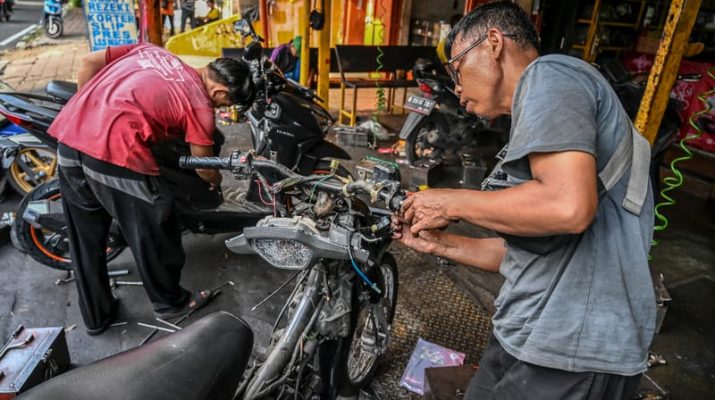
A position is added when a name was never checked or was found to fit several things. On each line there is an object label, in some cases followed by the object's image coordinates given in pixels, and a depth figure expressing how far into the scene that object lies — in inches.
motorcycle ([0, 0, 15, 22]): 660.1
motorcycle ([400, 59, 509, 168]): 221.1
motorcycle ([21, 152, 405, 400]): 48.4
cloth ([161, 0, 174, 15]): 497.2
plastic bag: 102.9
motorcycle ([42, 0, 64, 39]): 529.3
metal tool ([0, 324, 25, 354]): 91.4
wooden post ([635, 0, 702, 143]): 120.1
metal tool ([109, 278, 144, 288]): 134.0
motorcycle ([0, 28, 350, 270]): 129.0
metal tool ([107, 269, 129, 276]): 137.6
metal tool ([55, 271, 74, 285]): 134.7
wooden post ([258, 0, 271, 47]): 328.2
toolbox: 83.4
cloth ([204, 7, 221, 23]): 511.0
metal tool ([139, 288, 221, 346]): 115.9
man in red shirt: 97.4
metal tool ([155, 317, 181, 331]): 120.1
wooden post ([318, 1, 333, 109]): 244.1
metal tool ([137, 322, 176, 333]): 118.7
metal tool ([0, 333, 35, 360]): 89.3
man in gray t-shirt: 42.6
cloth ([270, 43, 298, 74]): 215.2
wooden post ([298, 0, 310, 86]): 242.4
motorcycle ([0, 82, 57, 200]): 155.4
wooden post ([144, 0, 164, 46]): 173.0
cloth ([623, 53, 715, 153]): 234.1
